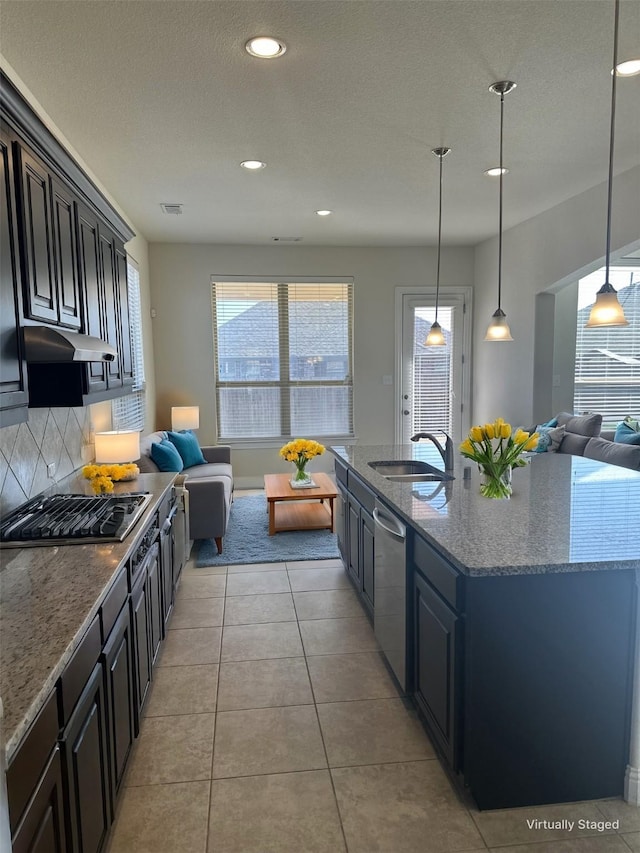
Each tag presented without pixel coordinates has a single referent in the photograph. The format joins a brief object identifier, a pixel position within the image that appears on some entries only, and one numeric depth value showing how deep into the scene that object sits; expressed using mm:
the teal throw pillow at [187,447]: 5633
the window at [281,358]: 6719
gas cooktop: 2127
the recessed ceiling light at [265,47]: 2406
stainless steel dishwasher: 2365
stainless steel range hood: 1879
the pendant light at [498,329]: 3684
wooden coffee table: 4848
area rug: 4398
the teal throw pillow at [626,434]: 4321
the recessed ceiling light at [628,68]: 2652
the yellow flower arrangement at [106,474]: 3102
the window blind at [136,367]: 5176
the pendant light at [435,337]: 4375
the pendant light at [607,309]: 2430
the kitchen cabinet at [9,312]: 1671
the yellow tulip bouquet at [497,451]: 2350
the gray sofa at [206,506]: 4414
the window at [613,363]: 6234
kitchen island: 1735
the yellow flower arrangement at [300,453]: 5148
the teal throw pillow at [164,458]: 4762
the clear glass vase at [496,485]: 2480
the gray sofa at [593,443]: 3996
